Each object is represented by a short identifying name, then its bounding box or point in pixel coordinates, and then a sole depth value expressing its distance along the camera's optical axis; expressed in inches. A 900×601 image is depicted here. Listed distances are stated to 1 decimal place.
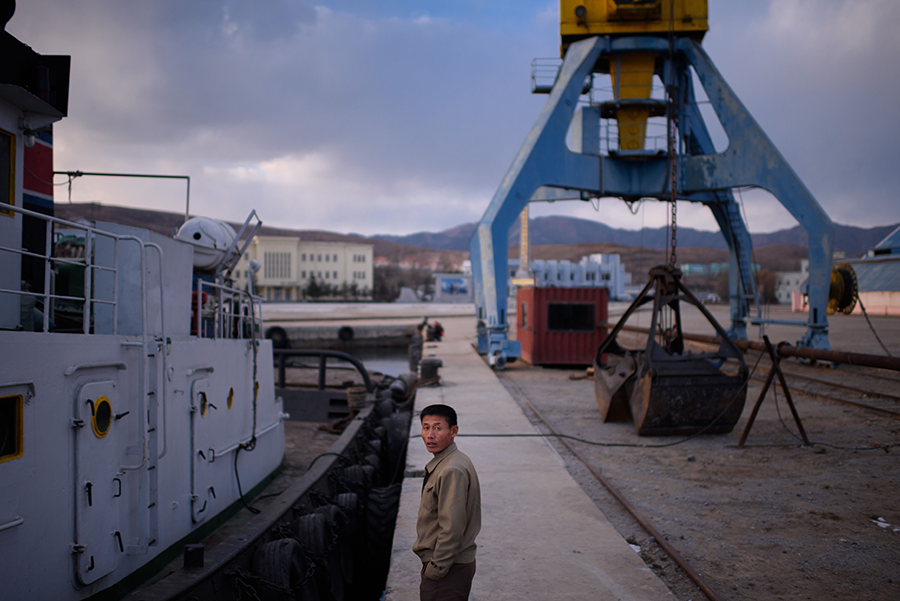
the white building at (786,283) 4630.9
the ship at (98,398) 147.3
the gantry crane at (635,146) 708.0
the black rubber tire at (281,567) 195.3
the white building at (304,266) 4247.0
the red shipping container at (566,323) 748.6
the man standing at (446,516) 112.0
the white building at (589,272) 4188.0
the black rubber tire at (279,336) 1248.8
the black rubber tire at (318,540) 220.7
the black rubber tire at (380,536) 278.2
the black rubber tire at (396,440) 410.6
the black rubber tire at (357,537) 272.7
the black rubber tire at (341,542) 243.3
